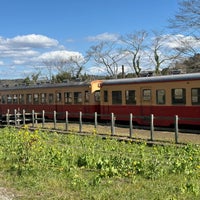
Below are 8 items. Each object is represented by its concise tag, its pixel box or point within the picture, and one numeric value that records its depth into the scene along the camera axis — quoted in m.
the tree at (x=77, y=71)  54.54
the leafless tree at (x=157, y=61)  41.76
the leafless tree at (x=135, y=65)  44.69
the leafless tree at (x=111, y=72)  48.93
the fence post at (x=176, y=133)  11.14
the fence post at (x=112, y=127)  13.86
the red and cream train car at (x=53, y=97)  21.03
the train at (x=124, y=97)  15.39
